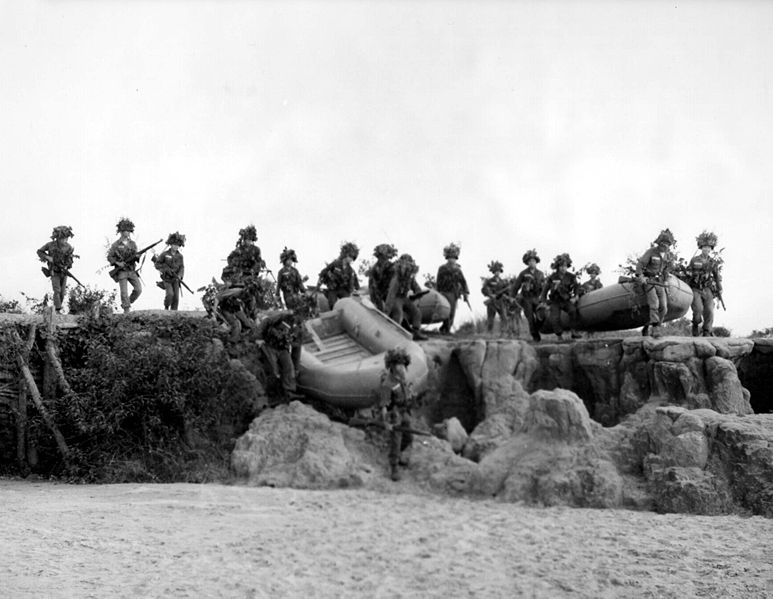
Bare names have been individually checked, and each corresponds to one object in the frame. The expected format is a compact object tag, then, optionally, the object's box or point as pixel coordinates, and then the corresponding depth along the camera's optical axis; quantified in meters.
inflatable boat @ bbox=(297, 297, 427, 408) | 14.77
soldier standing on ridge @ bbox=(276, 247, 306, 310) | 17.97
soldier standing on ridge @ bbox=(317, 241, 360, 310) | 18.50
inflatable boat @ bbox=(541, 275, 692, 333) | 16.39
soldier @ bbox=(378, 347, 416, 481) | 13.86
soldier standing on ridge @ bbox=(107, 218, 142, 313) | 17.88
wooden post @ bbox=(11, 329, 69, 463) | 14.60
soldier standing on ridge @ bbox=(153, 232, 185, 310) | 18.48
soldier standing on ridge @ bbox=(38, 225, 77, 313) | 18.08
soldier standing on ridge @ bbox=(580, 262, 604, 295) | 19.89
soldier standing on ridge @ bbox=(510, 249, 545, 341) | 18.48
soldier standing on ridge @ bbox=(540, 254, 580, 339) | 17.81
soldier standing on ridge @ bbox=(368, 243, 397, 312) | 18.00
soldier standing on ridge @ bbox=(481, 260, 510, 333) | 21.19
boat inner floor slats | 15.80
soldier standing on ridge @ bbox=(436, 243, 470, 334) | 19.80
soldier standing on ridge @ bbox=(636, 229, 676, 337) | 16.05
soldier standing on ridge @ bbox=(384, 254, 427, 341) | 17.73
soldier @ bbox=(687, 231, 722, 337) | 17.41
